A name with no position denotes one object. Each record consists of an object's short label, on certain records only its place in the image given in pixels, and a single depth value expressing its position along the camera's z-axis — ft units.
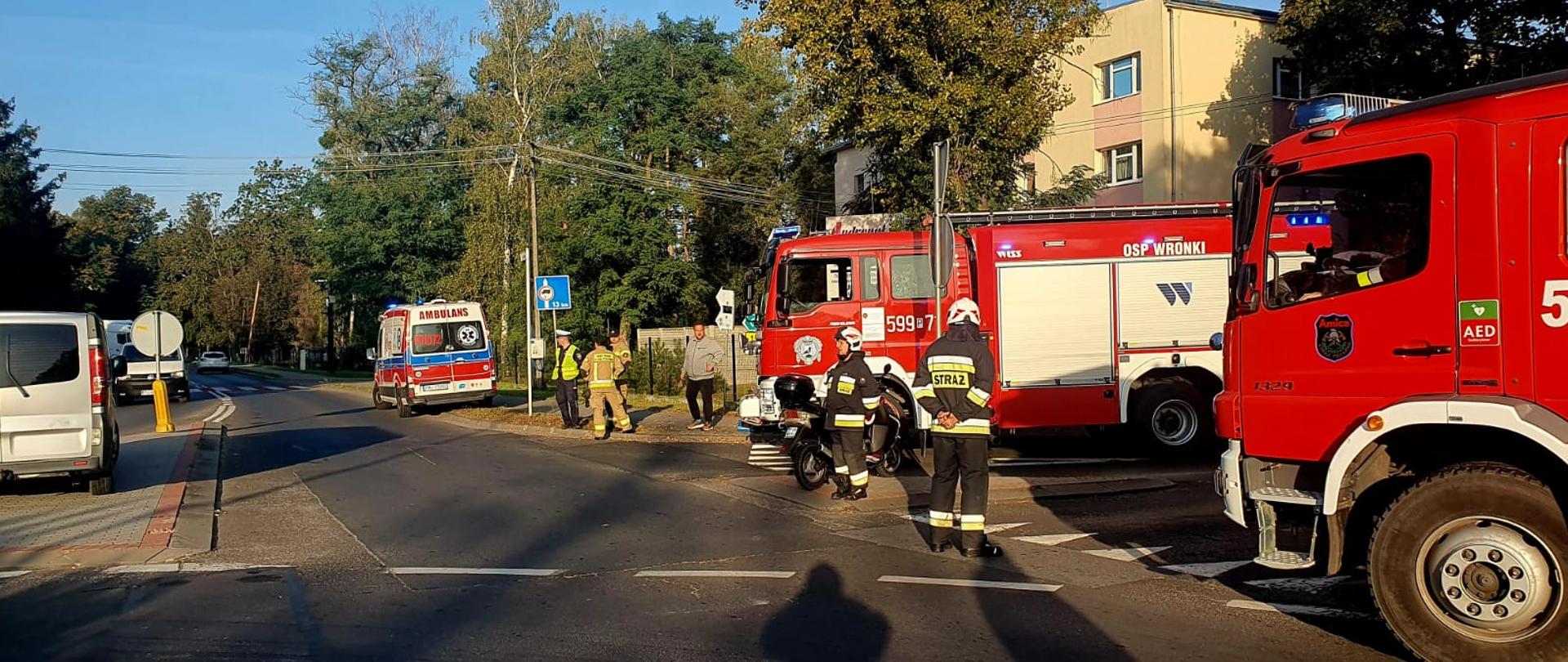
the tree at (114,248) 259.80
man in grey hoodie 61.98
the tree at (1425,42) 73.56
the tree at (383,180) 175.73
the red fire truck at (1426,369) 16.76
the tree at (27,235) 152.97
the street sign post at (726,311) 63.93
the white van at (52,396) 35.68
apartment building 102.37
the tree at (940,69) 69.21
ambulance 79.20
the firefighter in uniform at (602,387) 59.93
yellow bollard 66.85
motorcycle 38.86
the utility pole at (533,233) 87.51
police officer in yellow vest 64.59
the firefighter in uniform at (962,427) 27.07
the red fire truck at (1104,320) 43.86
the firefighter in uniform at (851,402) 35.19
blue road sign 69.62
